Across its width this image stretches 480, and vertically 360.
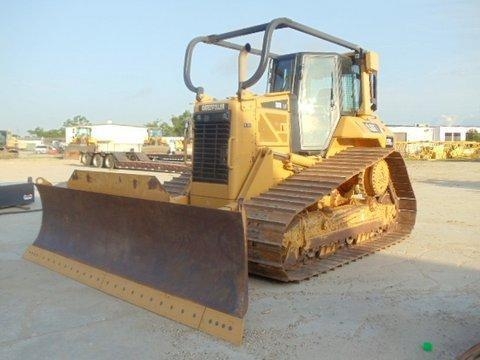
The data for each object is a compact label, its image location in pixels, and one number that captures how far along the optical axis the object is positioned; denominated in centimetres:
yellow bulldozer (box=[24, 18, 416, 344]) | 462
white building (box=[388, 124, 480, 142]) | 7806
